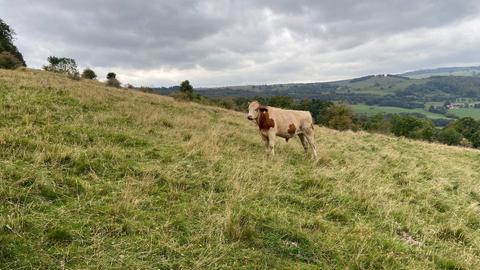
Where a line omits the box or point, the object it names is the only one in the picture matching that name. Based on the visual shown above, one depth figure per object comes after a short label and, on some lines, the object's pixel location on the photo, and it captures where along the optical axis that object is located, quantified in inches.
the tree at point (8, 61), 1701.5
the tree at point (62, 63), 2650.1
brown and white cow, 473.1
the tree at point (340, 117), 2452.0
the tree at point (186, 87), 2409.2
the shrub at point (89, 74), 2352.4
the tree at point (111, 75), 2159.8
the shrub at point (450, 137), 2456.9
